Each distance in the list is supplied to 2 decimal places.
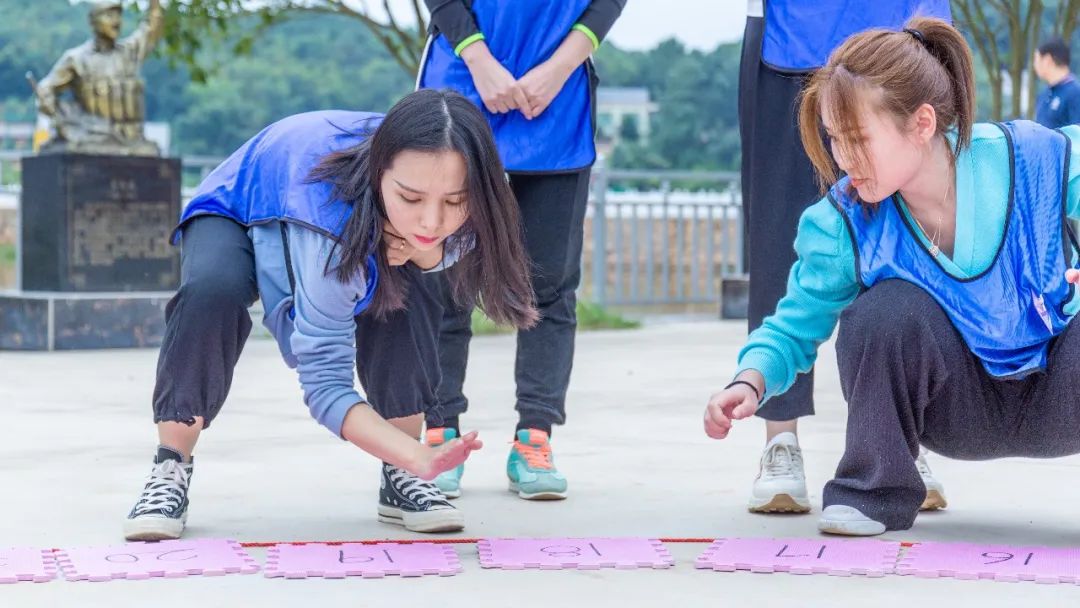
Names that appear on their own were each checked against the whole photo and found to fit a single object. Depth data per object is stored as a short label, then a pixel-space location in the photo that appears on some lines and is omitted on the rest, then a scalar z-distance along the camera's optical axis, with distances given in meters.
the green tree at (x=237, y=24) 9.45
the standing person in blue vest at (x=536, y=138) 3.09
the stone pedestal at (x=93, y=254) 7.38
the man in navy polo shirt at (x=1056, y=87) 6.59
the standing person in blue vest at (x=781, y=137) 2.97
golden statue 8.12
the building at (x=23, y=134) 34.48
